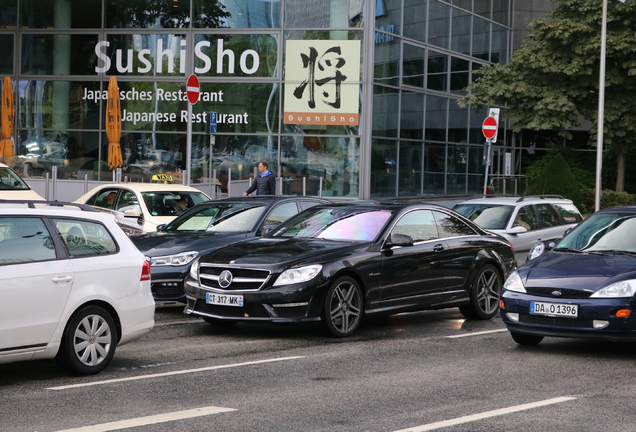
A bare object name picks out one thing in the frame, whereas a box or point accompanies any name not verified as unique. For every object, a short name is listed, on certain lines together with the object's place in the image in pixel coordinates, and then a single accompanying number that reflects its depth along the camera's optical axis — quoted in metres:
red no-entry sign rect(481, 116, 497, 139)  23.25
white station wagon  7.95
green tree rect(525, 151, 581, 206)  30.69
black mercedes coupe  10.65
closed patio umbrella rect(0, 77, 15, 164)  27.89
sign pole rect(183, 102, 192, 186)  20.53
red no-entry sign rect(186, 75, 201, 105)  20.56
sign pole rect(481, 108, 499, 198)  23.24
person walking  22.33
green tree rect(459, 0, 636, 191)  31.56
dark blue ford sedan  9.59
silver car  17.61
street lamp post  25.58
